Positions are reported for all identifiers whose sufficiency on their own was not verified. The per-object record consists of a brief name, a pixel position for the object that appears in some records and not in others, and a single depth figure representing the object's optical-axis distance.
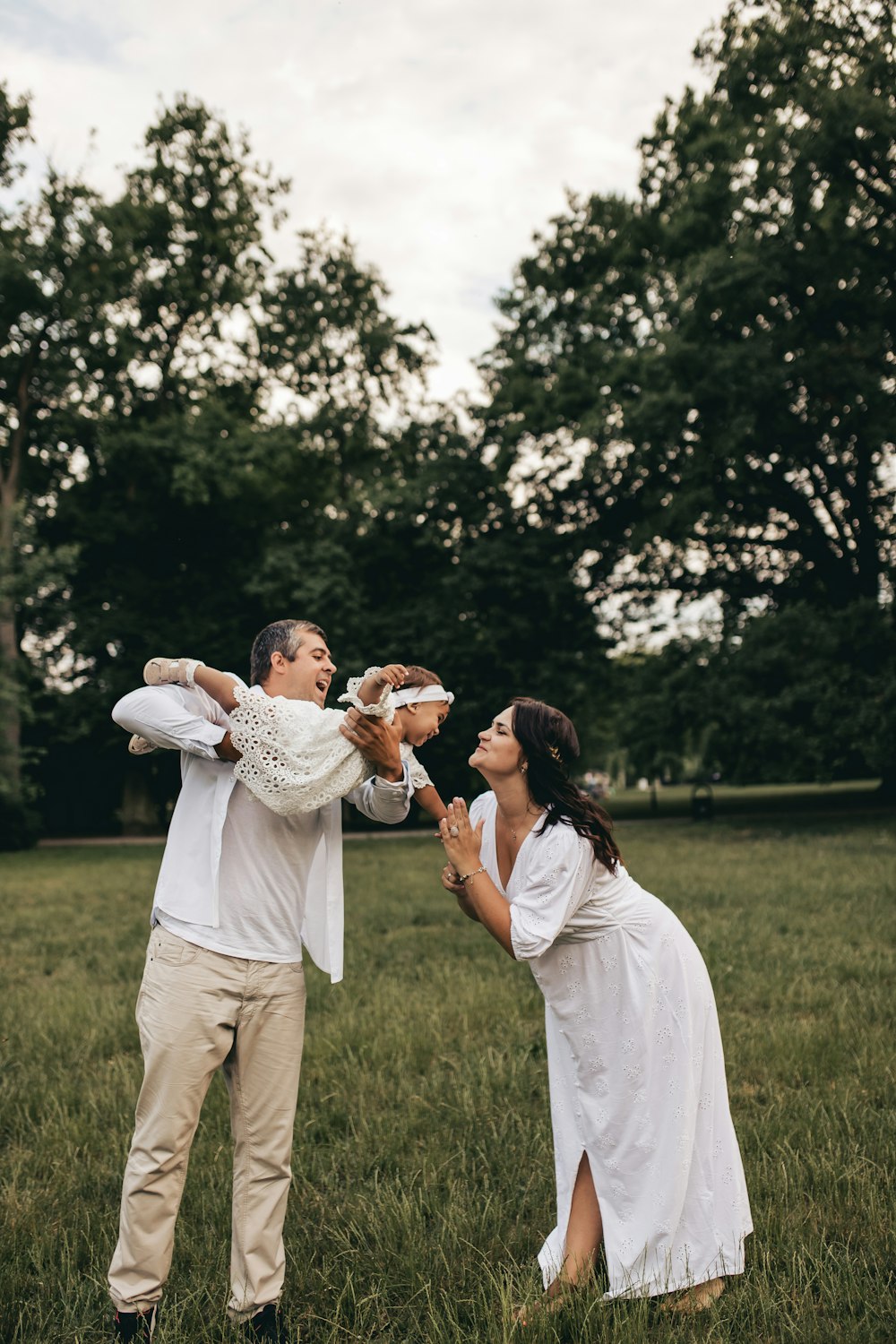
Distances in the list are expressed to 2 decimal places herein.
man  3.29
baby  3.21
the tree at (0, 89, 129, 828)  28.20
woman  3.56
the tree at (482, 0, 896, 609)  24.11
